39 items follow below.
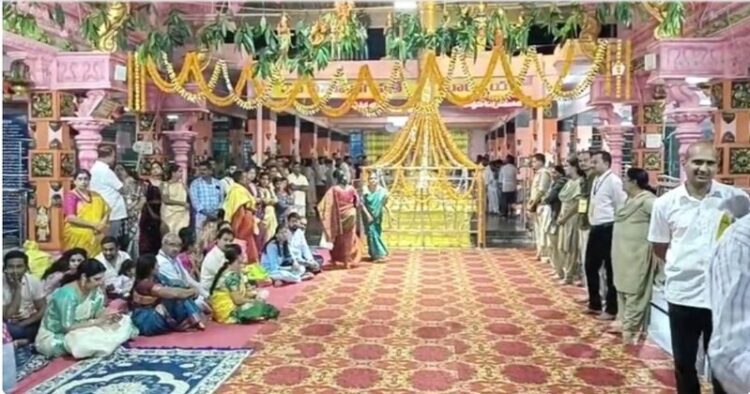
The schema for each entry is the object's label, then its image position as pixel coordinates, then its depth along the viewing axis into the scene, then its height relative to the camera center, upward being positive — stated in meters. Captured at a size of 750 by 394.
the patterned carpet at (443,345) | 3.95 -1.05
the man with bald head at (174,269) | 5.20 -0.61
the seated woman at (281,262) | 7.15 -0.78
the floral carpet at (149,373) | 3.78 -1.06
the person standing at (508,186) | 14.45 -0.01
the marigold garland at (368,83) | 6.80 +1.06
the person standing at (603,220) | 5.35 -0.26
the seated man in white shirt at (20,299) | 4.36 -0.72
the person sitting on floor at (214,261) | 5.63 -0.59
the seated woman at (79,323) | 4.36 -0.85
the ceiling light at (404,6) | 5.45 +1.55
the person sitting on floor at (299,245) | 7.64 -0.64
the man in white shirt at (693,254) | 2.82 -0.28
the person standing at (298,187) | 9.49 -0.02
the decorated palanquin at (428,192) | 10.02 -0.09
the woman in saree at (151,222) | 7.00 -0.35
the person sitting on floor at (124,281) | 5.77 -0.77
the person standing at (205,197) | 7.39 -0.11
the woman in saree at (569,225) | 6.43 -0.37
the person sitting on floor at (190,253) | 5.76 -0.56
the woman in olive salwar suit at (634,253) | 4.51 -0.43
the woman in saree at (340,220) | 8.23 -0.39
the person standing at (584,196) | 5.91 -0.09
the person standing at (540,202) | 8.24 -0.20
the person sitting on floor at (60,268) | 4.73 -0.55
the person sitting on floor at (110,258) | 5.70 -0.58
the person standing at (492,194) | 15.09 -0.18
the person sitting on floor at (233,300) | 5.40 -0.87
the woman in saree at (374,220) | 8.77 -0.42
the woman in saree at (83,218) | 5.74 -0.25
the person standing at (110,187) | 6.11 -0.01
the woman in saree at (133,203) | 6.90 -0.16
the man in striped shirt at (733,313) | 1.33 -0.24
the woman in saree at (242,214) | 7.37 -0.30
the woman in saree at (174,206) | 7.04 -0.20
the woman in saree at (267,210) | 8.10 -0.27
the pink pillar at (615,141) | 8.85 +0.55
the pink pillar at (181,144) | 9.48 +0.56
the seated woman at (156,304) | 4.98 -0.84
